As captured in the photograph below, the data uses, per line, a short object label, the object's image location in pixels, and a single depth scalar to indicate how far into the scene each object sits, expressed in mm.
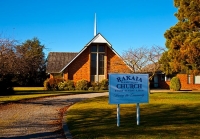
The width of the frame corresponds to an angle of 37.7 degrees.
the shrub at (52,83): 42341
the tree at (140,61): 32281
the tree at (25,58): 19016
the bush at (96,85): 41875
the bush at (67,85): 41438
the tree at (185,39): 20297
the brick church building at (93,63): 42781
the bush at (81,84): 41188
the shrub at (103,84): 41719
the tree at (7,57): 17930
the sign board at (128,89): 10938
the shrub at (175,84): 39438
